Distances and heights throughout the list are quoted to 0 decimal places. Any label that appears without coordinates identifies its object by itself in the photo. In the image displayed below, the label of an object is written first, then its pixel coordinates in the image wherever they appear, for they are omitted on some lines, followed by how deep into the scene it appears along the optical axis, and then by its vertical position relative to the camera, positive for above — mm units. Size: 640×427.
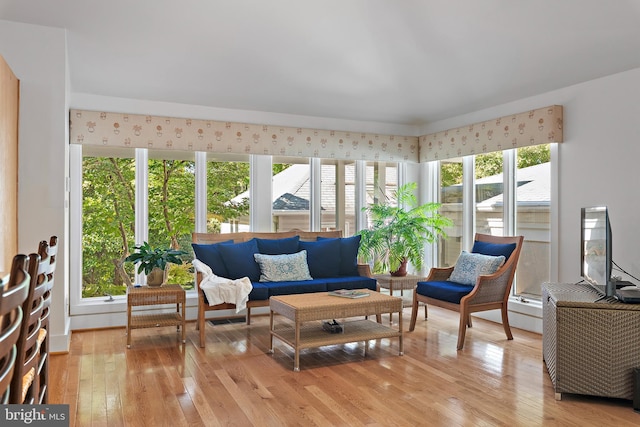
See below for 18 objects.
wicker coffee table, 3807 -797
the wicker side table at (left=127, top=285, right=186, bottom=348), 4355 -782
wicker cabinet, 3039 -819
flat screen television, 3197 -248
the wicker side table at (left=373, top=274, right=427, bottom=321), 5469 -762
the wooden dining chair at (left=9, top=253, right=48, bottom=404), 1359 -383
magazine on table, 4212 -693
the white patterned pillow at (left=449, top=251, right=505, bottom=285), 4688 -507
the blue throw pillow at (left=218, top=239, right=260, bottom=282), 4918 -486
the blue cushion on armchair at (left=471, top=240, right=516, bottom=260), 4746 -339
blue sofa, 4754 -508
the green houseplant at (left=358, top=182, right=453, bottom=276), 5844 -243
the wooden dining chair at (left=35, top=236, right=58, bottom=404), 1919 -516
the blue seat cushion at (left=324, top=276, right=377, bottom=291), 5031 -711
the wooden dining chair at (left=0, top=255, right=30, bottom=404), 929 -183
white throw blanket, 4430 -696
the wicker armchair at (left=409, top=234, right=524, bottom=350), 4402 -720
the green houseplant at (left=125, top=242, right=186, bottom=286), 4516 -436
